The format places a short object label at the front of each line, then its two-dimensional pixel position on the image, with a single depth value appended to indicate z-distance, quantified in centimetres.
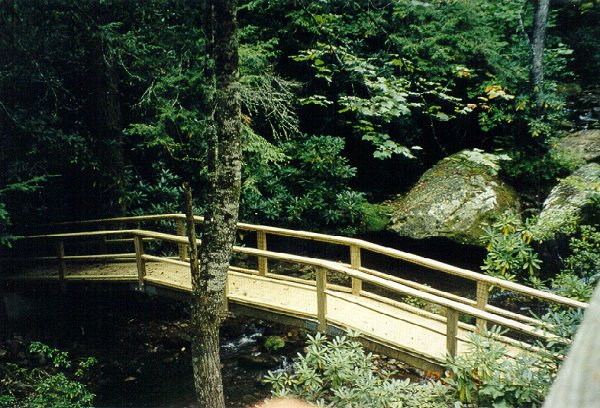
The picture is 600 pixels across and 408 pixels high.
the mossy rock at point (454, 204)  1044
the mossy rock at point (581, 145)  1080
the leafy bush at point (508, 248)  788
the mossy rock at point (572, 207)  876
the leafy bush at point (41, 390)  584
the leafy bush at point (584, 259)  807
